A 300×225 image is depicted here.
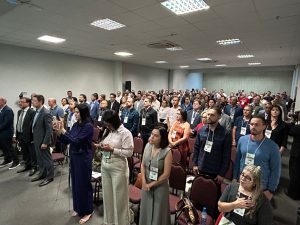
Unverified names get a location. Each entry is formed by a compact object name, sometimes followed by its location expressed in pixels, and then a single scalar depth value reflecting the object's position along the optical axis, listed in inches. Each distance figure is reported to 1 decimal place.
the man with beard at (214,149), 90.8
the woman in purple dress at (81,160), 95.9
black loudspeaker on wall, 455.5
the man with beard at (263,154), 77.3
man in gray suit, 138.9
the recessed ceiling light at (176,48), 274.2
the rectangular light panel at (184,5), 127.4
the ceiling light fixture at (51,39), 223.6
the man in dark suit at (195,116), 183.0
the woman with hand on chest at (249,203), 57.2
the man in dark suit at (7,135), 165.5
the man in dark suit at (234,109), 206.7
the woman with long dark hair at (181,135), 129.9
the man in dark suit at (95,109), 238.5
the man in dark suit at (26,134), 153.7
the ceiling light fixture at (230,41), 227.9
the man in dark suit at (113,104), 241.2
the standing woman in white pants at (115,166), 88.2
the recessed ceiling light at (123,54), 327.1
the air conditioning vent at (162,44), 237.1
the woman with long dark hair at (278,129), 119.8
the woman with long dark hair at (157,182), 79.4
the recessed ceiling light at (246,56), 342.6
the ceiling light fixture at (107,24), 165.8
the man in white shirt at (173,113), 197.0
